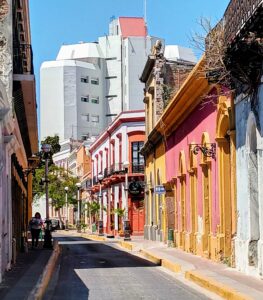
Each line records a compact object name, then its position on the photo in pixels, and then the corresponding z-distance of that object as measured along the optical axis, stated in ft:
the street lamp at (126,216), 139.54
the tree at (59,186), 254.57
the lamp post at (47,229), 95.08
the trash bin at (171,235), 97.16
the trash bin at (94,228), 213.05
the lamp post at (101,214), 183.67
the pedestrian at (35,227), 99.16
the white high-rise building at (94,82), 320.09
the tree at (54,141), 294.87
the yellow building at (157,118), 113.29
